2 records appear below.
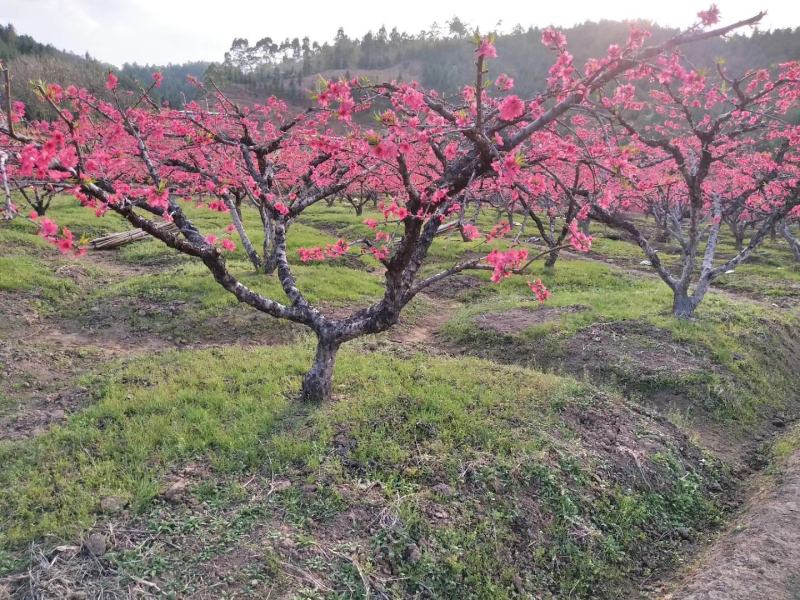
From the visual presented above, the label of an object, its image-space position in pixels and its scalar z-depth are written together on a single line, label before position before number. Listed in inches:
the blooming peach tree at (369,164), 179.9
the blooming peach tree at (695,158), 261.0
